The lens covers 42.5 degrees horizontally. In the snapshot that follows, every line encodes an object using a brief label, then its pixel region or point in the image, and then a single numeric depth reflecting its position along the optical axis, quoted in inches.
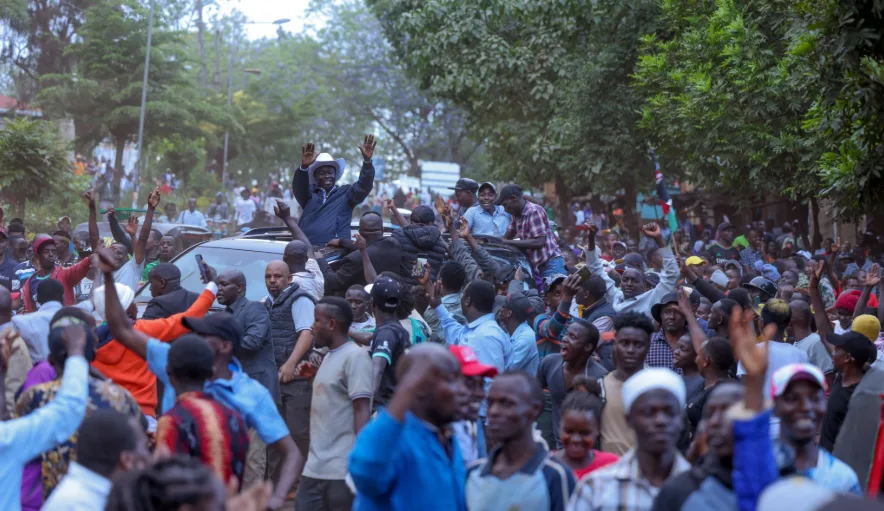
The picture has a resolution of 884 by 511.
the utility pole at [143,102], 1141.7
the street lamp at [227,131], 1568.7
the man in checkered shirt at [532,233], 423.8
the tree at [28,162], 794.2
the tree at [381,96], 2010.3
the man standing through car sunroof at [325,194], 401.4
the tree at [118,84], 1218.6
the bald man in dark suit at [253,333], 296.5
